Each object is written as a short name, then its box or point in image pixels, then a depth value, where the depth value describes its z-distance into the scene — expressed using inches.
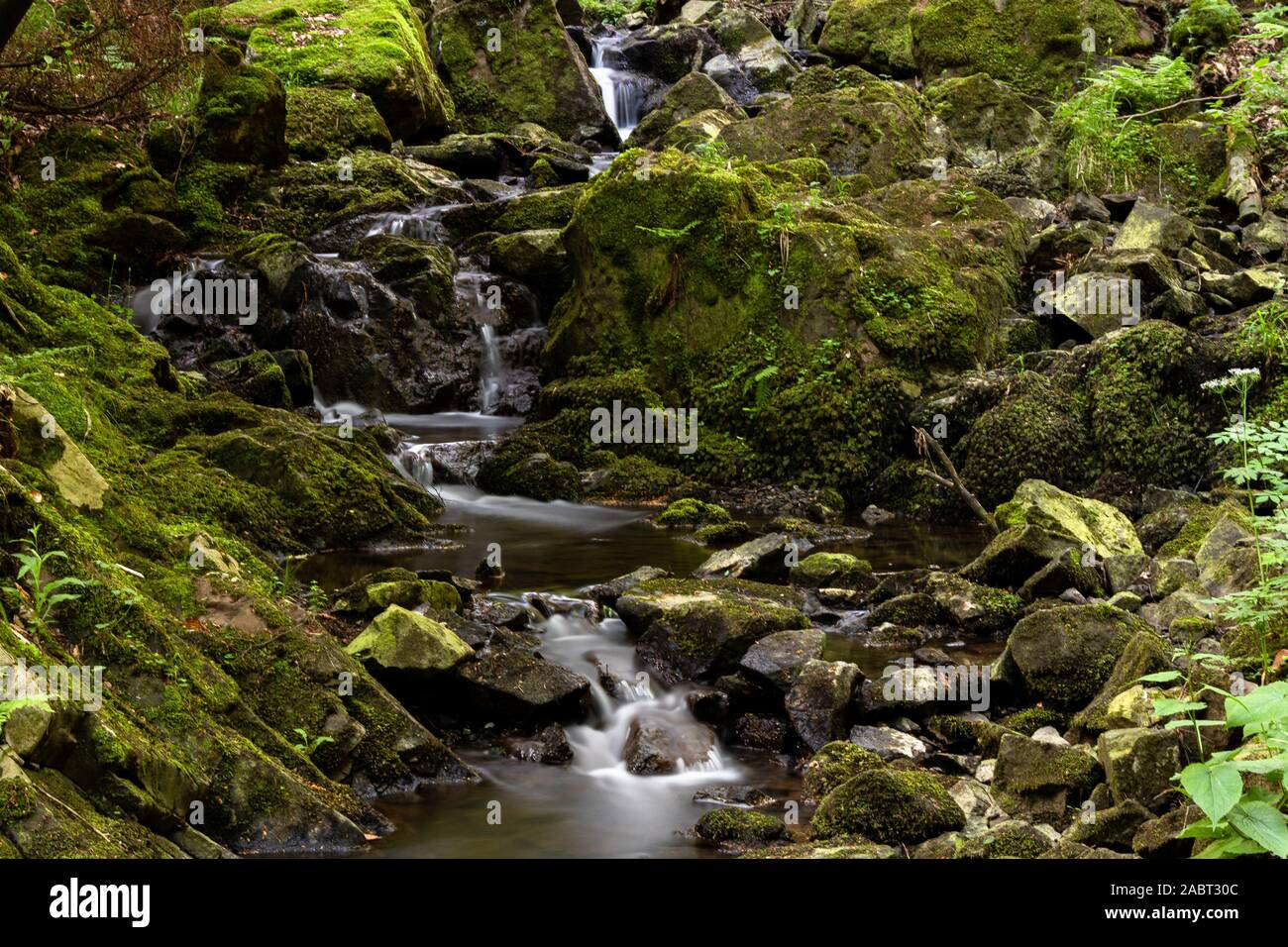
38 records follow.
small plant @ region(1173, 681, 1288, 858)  130.1
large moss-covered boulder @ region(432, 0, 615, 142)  916.0
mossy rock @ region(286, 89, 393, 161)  733.3
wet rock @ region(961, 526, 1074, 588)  342.3
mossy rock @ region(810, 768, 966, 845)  183.3
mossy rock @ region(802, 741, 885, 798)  212.7
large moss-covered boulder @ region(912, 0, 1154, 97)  888.9
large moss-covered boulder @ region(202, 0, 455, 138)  791.1
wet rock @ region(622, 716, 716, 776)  239.6
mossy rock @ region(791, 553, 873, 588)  354.0
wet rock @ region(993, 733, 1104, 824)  187.0
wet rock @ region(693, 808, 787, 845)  197.9
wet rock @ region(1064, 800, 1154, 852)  162.9
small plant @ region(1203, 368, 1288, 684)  177.2
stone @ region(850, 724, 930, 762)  231.3
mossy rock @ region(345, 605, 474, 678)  236.8
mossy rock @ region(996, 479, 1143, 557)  361.4
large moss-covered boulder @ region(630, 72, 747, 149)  816.9
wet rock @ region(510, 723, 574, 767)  239.3
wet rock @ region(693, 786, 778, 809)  219.6
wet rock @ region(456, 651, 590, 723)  246.2
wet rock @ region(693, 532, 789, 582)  354.3
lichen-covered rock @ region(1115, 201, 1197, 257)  572.7
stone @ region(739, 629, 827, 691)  259.1
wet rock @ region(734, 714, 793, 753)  249.0
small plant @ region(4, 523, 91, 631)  169.2
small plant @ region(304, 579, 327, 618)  279.3
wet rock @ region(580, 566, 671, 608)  329.1
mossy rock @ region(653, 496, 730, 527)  448.5
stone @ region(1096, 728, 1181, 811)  168.7
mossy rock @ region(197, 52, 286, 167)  645.9
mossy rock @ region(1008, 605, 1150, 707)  242.5
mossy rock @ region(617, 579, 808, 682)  278.4
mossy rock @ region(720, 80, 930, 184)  701.3
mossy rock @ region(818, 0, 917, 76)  945.5
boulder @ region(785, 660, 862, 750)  242.1
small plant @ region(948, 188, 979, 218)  613.0
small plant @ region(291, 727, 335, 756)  200.2
